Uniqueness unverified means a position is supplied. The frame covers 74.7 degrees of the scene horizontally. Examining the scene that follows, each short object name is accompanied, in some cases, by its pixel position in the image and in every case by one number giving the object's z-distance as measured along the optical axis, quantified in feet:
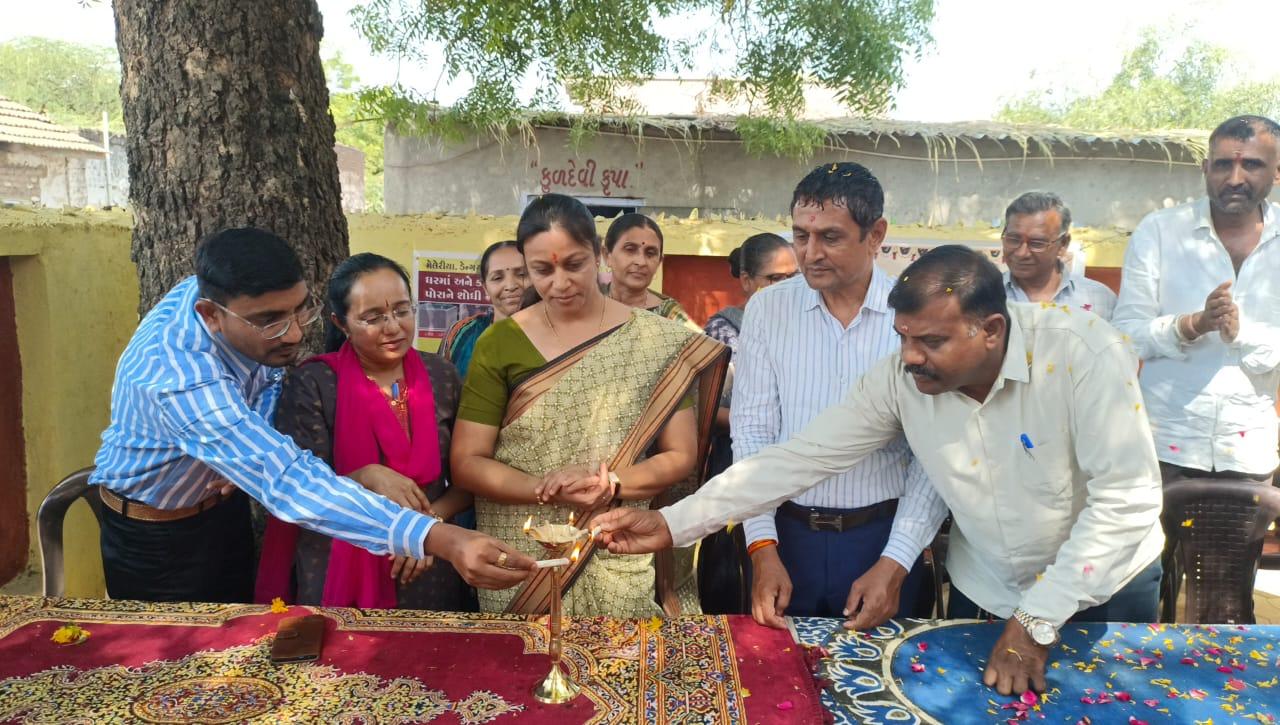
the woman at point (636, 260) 14.38
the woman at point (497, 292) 13.44
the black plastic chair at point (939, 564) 9.73
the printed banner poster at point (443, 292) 22.34
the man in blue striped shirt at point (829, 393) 8.69
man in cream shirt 6.82
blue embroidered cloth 6.34
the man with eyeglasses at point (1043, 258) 12.91
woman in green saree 9.21
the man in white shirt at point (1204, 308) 11.40
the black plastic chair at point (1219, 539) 9.40
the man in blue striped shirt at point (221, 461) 7.58
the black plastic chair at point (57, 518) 9.20
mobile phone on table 6.89
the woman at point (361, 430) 9.11
